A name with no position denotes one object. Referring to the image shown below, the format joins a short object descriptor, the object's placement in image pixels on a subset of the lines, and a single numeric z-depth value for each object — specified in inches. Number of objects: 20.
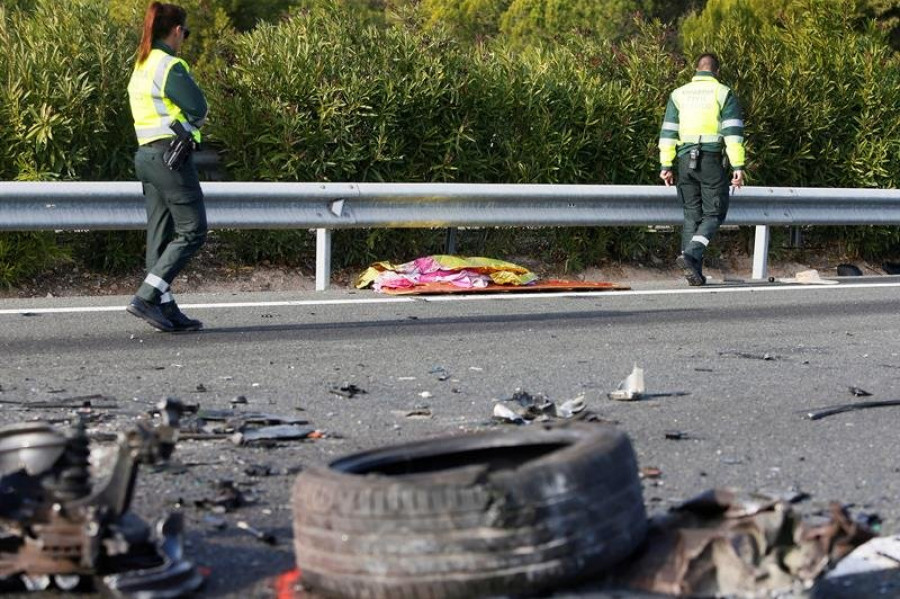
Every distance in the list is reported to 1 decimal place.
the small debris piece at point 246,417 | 212.4
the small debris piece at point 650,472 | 182.7
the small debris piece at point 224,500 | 163.0
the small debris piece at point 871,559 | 142.6
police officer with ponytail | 311.7
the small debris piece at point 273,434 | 197.5
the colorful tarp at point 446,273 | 430.0
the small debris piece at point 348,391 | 240.8
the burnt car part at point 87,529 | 125.8
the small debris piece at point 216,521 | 156.2
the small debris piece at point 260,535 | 151.2
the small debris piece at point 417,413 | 222.2
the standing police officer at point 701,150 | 470.9
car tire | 122.6
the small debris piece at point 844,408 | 229.9
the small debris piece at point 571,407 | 223.3
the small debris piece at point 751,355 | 293.9
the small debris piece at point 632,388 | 241.3
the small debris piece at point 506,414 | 218.5
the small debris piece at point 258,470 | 179.2
